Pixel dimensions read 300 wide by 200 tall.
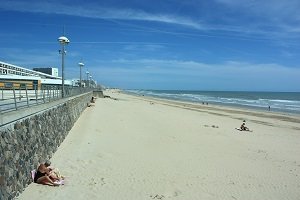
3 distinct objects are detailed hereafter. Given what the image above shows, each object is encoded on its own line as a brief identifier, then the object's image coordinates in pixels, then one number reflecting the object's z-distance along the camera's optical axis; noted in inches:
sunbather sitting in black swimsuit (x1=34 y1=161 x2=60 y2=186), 224.0
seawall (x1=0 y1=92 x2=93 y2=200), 178.6
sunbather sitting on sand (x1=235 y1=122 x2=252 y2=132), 560.6
